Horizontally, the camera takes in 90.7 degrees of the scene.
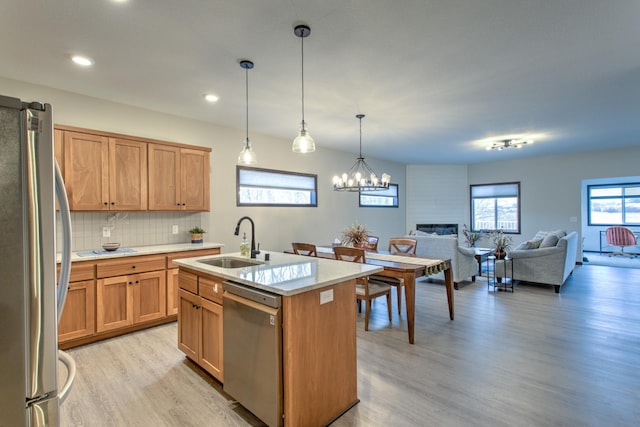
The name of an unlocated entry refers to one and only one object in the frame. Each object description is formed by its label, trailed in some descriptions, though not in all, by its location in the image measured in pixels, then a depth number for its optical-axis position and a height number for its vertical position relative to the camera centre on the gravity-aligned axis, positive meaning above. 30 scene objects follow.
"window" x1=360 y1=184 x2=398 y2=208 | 7.62 +0.41
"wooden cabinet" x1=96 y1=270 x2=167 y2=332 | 3.24 -0.90
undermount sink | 2.88 -0.43
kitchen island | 1.81 -0.75
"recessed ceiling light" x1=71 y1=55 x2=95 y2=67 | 2.71 +1.37
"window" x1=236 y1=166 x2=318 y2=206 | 5.12 +0.49
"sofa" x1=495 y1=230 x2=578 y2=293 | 4.99 -0.80
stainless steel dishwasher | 1.82 -0.83
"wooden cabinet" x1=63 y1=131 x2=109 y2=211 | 3.24 +0.49
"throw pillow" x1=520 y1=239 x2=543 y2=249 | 5.50 -0.54
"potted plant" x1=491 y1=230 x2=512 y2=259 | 5.44 -0.58
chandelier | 4.71 +0.46
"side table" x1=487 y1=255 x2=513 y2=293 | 5.22 -1.21
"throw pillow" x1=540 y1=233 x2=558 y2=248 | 5.27 -0.48
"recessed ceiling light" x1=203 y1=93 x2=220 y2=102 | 3.61 +1.37
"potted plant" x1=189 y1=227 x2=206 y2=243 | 4.31 -0.27
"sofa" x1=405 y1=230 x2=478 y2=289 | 5.25 -0.65
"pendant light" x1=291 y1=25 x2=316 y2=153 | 2.73 +0.62
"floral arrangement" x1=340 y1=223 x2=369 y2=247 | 4.45 -0.30
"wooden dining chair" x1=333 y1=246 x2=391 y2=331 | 3.39 -0.81
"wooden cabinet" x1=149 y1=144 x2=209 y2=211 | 3.86 +0.48
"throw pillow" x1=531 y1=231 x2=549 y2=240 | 6.34 -0.44
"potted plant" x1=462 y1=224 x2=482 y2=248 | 7.08 -0.52
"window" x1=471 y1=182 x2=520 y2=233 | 8.31 +0.18
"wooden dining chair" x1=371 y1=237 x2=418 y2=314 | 4.59 -0.48
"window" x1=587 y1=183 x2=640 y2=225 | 8.90 +0.26
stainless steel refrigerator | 0.89 -0.15
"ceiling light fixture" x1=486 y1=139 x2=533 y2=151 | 6.00 +1.37
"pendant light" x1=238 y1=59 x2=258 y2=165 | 3.22 +0.61
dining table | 3.14 -0.57
